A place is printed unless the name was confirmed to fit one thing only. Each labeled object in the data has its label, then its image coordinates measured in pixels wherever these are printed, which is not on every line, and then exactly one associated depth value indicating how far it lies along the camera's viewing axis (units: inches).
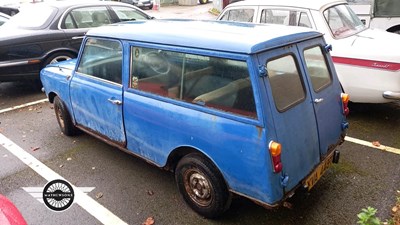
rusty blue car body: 101.0
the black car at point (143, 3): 934.9
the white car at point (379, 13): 280.3
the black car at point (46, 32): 254.4
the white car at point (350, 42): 178.7
